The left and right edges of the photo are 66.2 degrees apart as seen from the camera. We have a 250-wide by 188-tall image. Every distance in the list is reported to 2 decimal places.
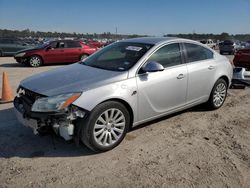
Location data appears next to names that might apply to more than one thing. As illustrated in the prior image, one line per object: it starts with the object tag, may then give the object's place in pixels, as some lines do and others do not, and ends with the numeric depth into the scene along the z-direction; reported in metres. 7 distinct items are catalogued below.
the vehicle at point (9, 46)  14.21
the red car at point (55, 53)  9.78
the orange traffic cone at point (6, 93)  4.57
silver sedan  2.50
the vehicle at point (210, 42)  26.92
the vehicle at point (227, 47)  20.18
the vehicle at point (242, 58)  7.48
